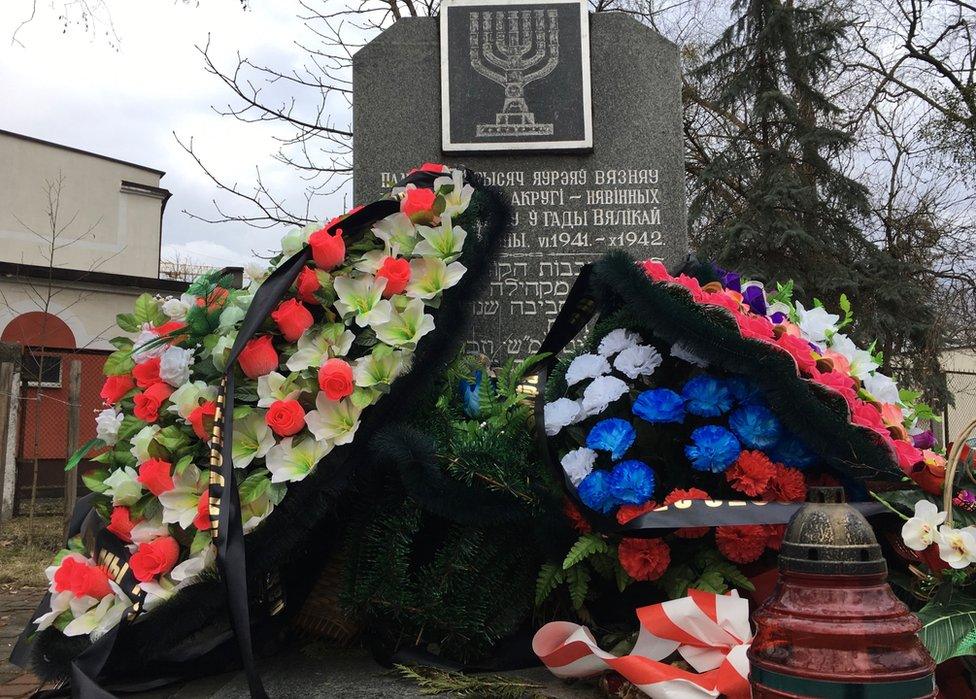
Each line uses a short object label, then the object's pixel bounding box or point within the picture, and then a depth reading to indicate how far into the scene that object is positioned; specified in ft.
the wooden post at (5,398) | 19.30
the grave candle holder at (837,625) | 3.74
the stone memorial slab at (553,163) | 12.05
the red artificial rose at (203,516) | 6.30
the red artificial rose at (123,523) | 6.77
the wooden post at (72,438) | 20.86
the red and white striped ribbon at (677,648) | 5.04
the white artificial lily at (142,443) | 6.91
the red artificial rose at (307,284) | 7.18
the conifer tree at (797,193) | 27.76
